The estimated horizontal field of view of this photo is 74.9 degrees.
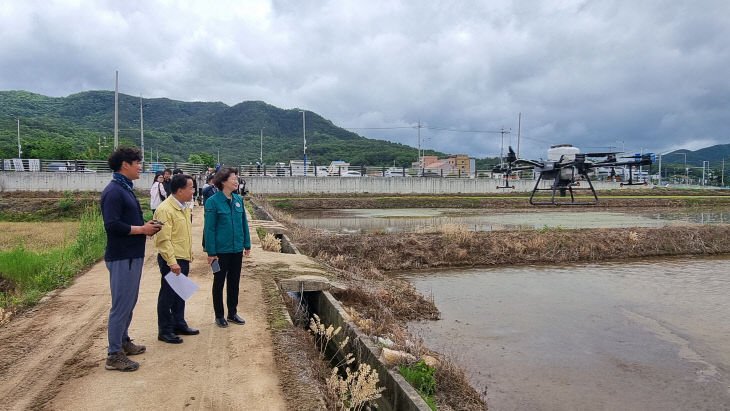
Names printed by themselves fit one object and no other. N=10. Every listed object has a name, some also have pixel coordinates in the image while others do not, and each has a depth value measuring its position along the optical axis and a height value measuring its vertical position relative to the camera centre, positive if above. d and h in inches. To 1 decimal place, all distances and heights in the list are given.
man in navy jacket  166.2 -22.0
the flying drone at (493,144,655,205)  927.7 +36.5
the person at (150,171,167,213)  444.5 -8.8
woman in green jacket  216.8 -24.5
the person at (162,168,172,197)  484.7 +6.8
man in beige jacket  195.8 -24.8
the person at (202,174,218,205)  424.8 -7.6
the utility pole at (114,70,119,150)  1108.5 +195.1
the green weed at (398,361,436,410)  188.4 -78.5
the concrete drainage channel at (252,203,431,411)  171.4 -74.7
